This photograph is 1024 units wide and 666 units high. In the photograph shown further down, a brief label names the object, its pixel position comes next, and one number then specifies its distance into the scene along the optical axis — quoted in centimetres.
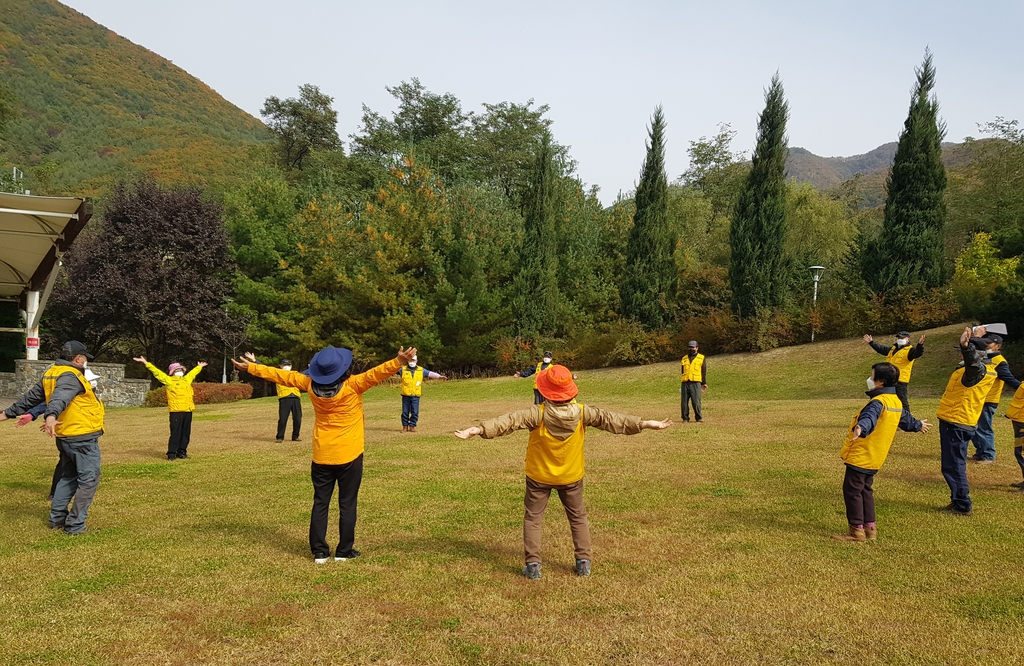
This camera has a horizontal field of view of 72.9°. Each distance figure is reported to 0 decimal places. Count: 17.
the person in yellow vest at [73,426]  838
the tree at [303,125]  6300
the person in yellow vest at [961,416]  872
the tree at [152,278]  3675
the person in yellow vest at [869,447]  758
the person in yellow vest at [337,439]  718
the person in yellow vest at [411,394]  1862
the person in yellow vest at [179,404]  1438
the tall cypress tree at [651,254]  3753
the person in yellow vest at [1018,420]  987
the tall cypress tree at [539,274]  3919
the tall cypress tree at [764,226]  3322
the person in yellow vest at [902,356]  1288
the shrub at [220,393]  3450
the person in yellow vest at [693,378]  1792
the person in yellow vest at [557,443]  668
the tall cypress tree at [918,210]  3075
